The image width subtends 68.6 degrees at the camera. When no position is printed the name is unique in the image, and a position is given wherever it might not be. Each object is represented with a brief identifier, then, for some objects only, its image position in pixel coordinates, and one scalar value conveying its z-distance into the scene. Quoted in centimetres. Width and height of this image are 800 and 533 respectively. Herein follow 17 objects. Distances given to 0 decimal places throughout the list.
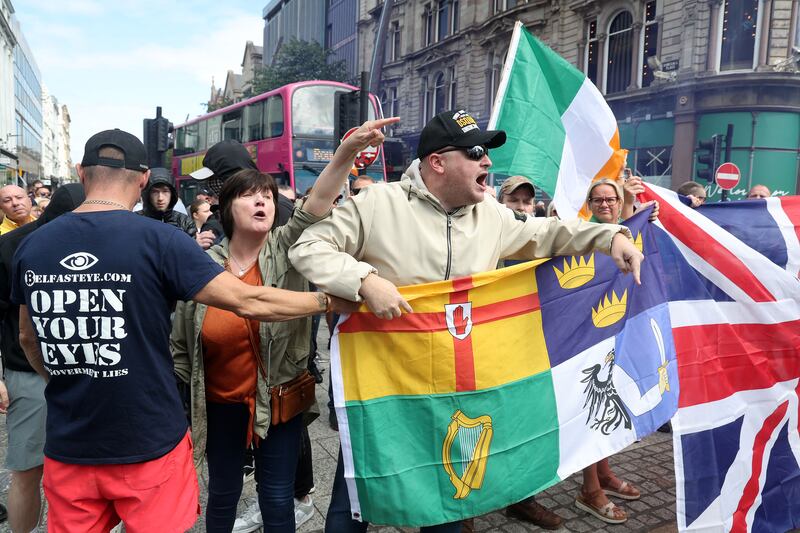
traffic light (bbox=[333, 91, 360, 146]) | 883
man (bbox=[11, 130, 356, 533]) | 178
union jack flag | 295
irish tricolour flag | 421
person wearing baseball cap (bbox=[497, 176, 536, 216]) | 445
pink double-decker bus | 1462
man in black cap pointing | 227
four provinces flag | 228
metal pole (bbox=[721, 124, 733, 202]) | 1758
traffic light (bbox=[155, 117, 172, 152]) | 1166
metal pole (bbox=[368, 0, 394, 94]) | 2194
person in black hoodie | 462
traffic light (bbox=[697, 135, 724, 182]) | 1506
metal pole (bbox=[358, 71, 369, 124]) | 866
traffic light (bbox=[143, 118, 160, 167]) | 1169
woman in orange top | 234
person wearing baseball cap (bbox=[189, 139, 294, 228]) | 302
